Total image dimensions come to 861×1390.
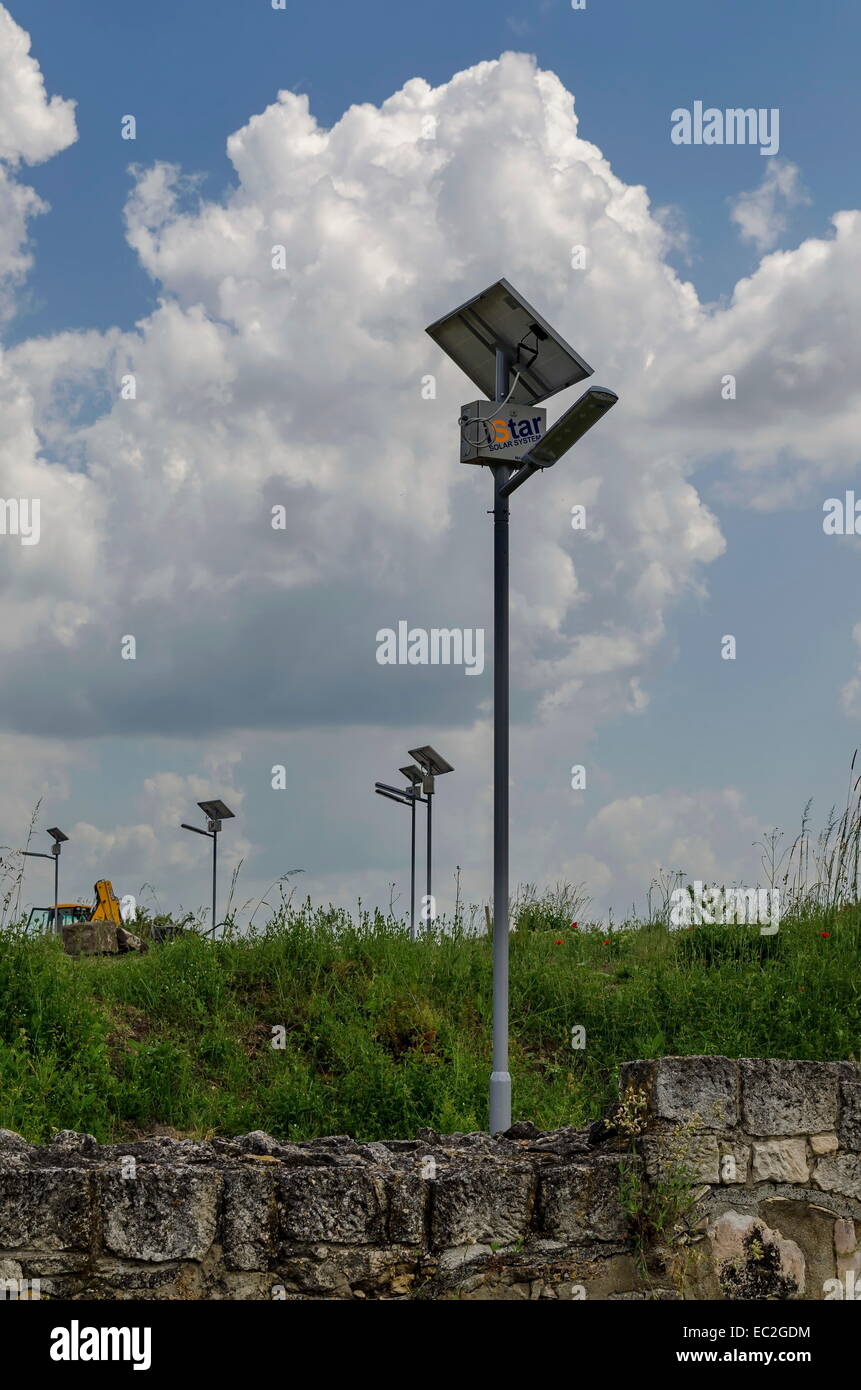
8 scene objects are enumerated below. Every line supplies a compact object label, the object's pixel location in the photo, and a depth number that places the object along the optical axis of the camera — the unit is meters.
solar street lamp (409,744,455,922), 17.14
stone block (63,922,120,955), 14.27
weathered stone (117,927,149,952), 14.79
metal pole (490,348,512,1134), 8.46
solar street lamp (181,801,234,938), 19.91
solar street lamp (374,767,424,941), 18.25
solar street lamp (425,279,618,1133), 8.82
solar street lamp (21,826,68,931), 27.05
